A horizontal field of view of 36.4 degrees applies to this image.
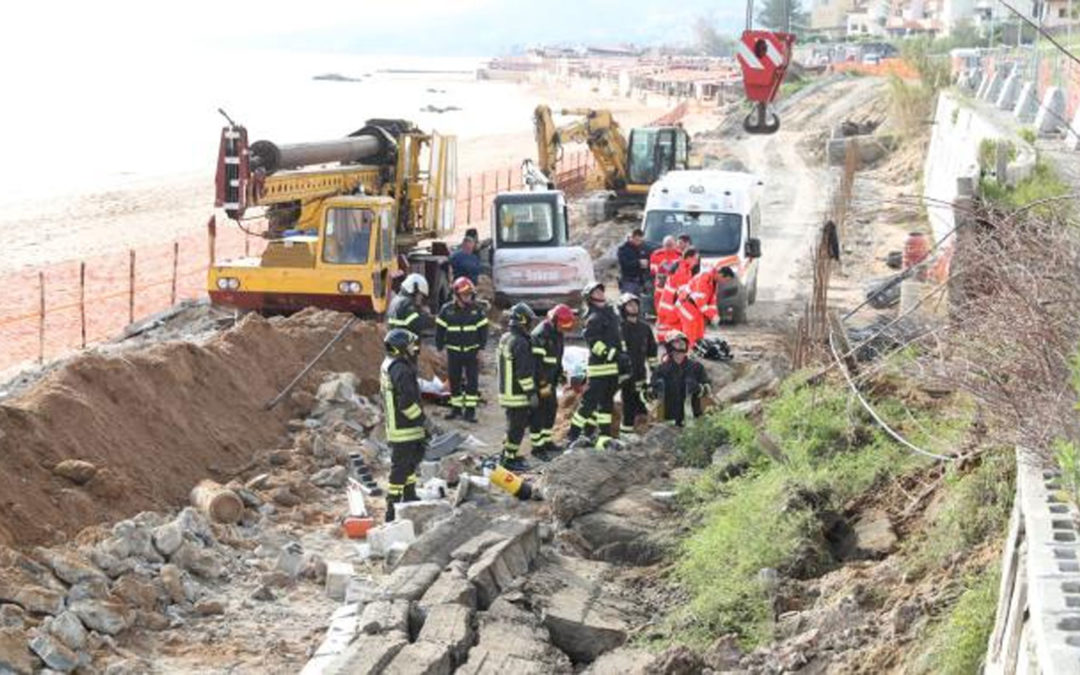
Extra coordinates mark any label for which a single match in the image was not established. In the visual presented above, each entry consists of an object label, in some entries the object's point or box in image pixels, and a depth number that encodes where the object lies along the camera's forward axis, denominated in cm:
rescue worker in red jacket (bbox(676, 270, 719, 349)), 1878
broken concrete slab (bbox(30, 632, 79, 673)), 991
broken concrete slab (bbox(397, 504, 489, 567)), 1125
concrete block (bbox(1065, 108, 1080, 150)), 2886
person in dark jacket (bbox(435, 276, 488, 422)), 1689
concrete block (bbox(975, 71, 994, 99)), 4384
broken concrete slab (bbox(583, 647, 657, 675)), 968
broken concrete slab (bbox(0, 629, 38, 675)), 968
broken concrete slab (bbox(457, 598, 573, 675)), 949
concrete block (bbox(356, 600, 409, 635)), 980
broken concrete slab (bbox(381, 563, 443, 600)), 1042
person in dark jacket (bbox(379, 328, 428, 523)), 1317
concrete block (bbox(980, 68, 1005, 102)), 4266
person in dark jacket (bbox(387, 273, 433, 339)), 1581
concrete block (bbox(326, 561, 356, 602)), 1188
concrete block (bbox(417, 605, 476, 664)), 960
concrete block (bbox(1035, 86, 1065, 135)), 3186
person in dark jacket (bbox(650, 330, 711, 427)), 1541
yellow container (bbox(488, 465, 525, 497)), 1339
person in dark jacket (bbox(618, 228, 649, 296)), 2259
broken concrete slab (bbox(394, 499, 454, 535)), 1298
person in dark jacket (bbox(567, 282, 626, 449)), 1541
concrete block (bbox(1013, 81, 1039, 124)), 3575
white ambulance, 2381
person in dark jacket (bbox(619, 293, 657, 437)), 1620
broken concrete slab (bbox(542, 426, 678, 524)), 1262
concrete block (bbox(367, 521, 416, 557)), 1262
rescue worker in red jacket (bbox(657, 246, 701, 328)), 1875
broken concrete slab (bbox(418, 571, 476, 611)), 1025
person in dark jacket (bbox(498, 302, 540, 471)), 1476
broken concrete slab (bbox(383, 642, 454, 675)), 915
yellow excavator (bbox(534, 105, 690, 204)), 3569
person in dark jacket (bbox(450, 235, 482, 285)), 2289
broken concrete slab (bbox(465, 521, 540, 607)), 1067
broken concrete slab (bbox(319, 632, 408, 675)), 913
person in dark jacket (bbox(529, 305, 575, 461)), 1530
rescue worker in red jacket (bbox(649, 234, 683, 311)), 2062
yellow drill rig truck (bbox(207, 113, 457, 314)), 1939
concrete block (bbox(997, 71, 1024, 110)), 3951
